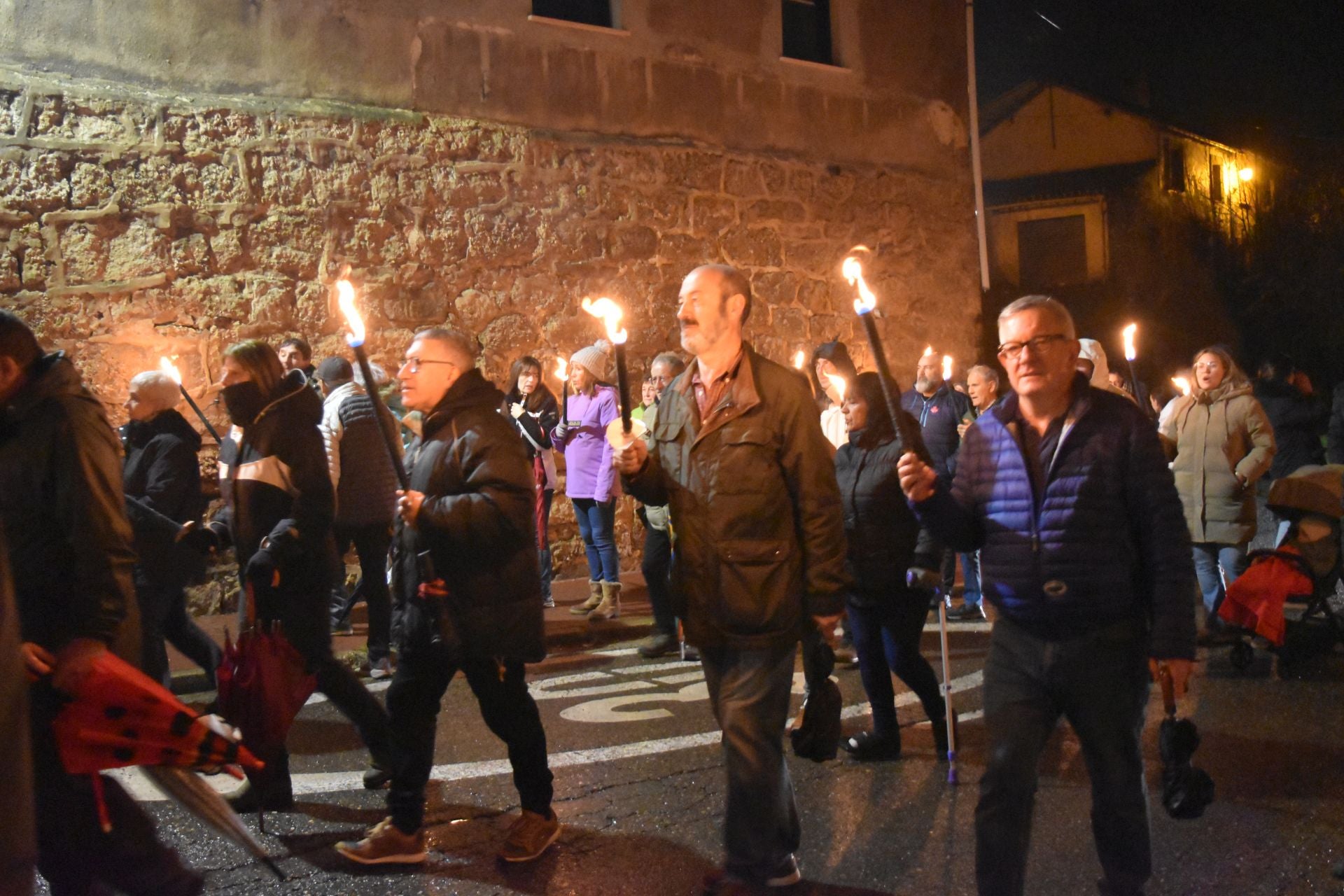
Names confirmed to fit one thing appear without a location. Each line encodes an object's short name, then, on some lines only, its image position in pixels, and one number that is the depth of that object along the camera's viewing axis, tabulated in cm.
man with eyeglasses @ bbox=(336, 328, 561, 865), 410
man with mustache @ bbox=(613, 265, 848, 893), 369
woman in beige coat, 765
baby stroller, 700
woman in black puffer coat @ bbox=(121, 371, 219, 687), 557
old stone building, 919
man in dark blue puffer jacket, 323
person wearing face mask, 473
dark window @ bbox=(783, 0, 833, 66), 1329
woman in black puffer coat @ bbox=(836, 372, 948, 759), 532
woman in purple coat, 899
